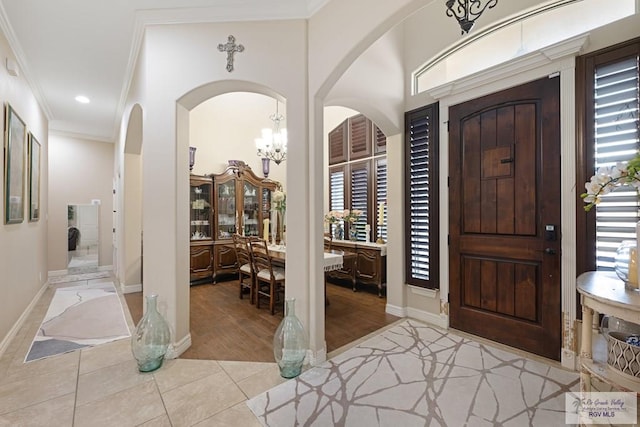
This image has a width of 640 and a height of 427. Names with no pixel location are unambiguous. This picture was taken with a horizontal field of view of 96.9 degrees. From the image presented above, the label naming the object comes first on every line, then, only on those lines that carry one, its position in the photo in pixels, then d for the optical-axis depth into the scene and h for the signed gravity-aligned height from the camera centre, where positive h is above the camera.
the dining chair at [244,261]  3.86 -0.69
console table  1.40 -0.50
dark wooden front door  2.44 -0.03
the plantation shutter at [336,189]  5.32 +0.47
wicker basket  1.45 -0.75
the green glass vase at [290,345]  2.20 -1.04
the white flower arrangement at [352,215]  4.76 -0.03
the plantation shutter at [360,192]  4.90 +0.38
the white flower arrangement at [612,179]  1.44 +0.19
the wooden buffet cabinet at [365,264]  4.30 -0.80
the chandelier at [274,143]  4.57 +1.18
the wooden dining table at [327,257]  3.33 -0.53
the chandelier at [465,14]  1.86 +1.32
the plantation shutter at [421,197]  3.20 +0.19
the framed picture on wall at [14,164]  2.72 +0.51
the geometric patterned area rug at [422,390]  1.77 -1.28
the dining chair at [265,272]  3.51 -0.76
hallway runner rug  2.73 -1.27
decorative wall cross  2.49 +1.45
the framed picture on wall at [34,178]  3.61 +0.47
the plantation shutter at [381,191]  4.64 +0.37
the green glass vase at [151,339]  2.24 -1.01
